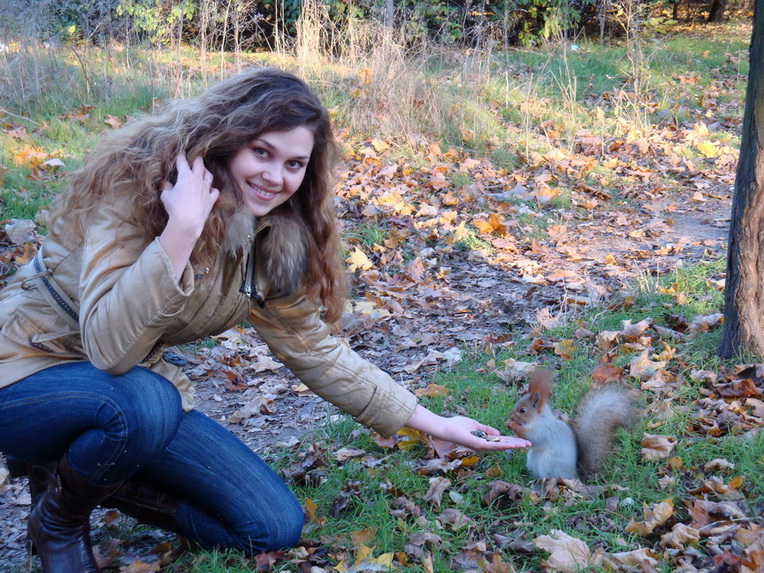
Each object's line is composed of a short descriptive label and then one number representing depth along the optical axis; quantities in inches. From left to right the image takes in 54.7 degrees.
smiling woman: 77.7
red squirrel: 95.5
